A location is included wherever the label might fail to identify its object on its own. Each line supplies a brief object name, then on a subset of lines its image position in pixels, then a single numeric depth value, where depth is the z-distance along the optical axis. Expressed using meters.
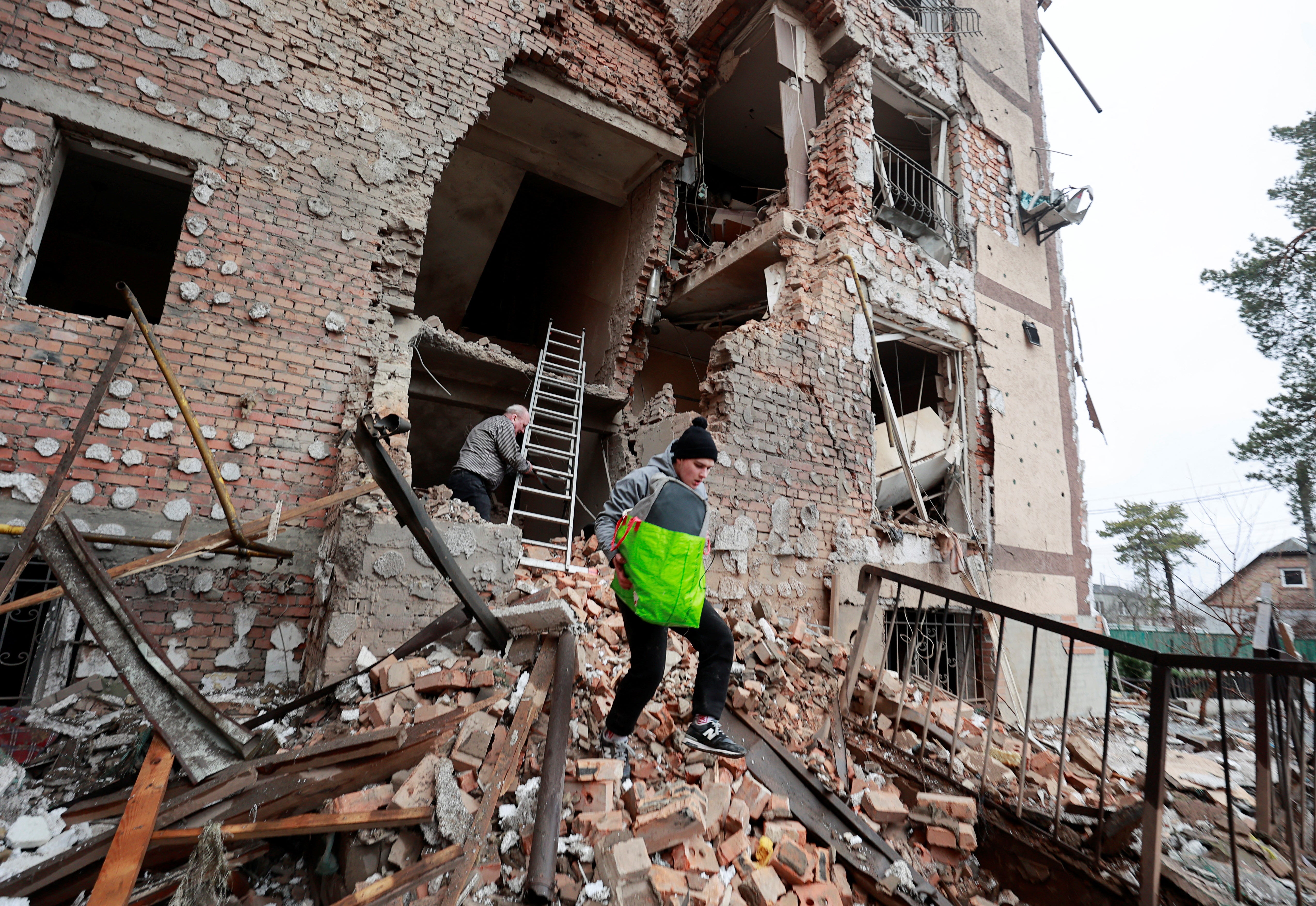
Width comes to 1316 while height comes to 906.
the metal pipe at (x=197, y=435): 3.53
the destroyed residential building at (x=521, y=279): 4.10
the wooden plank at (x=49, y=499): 2.69
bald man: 5.34
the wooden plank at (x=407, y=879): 2.02
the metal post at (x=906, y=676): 3.51
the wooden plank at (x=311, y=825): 2.19
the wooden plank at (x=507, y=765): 2.13
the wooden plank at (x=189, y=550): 2.99
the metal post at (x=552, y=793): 2.20
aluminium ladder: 5.96
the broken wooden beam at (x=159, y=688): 2.38
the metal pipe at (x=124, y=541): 3.69
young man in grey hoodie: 2.72
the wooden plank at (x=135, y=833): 1.88
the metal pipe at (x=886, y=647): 3.71
